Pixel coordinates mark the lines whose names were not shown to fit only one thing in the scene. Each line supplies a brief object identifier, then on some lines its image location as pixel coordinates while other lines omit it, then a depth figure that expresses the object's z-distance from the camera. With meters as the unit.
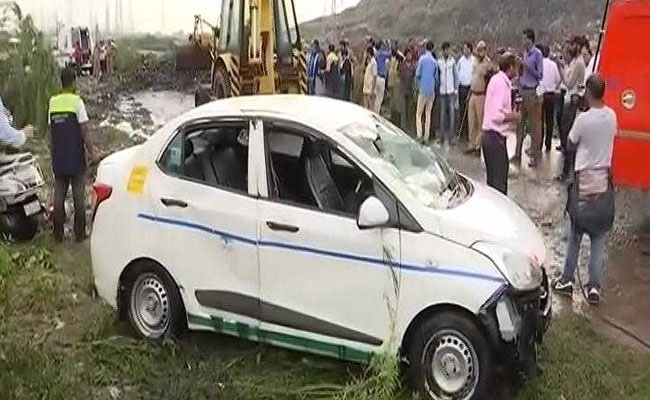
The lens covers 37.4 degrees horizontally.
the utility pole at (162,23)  32.69
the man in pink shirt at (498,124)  9.83
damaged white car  5.60
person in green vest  9.28
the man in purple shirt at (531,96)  13.56
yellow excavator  15.49
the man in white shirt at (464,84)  15.78
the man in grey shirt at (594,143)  7.59
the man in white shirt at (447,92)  15.71
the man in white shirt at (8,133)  8.95
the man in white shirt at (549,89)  14.00
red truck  9.45
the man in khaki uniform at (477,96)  13.91
